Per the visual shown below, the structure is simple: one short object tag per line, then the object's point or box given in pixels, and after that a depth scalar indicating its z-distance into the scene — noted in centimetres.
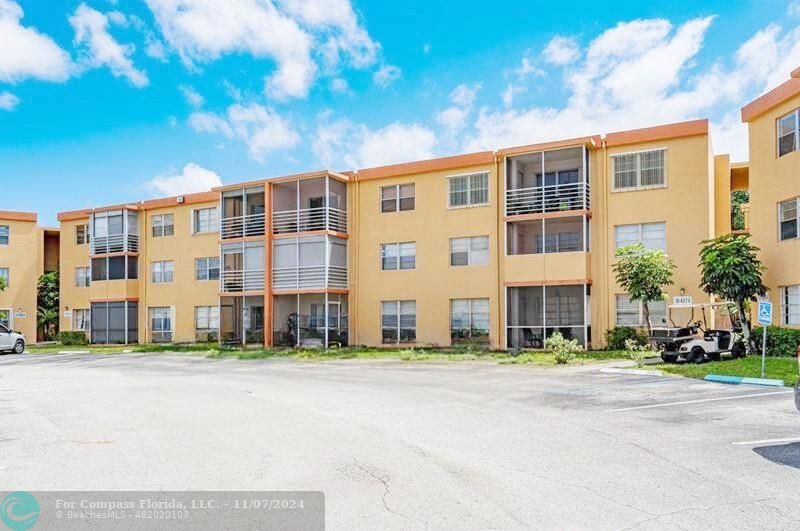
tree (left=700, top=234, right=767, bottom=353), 2034
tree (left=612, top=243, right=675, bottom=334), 2281
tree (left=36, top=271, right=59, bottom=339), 4491
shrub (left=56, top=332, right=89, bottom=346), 4094
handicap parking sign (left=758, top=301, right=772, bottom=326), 1588
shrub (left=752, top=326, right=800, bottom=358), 1934
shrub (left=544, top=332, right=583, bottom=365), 2183
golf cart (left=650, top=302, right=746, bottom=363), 1973
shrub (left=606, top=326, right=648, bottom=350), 2516
